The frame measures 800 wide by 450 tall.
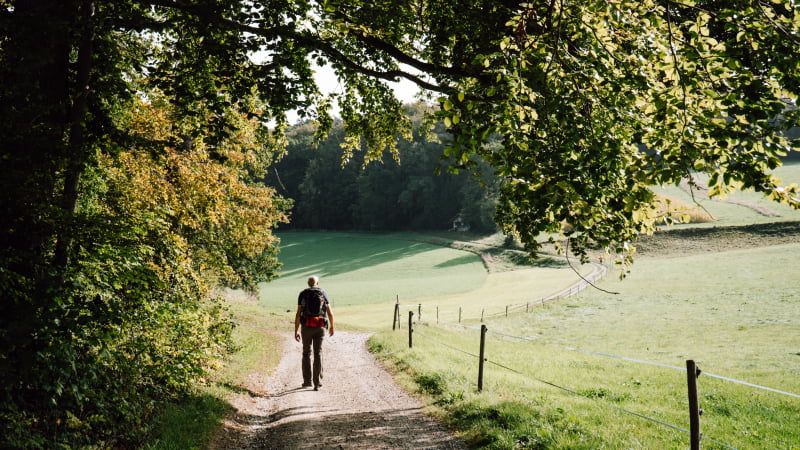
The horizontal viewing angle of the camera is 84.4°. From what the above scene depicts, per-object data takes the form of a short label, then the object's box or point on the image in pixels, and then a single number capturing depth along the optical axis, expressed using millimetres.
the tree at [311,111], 4715
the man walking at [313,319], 9922
